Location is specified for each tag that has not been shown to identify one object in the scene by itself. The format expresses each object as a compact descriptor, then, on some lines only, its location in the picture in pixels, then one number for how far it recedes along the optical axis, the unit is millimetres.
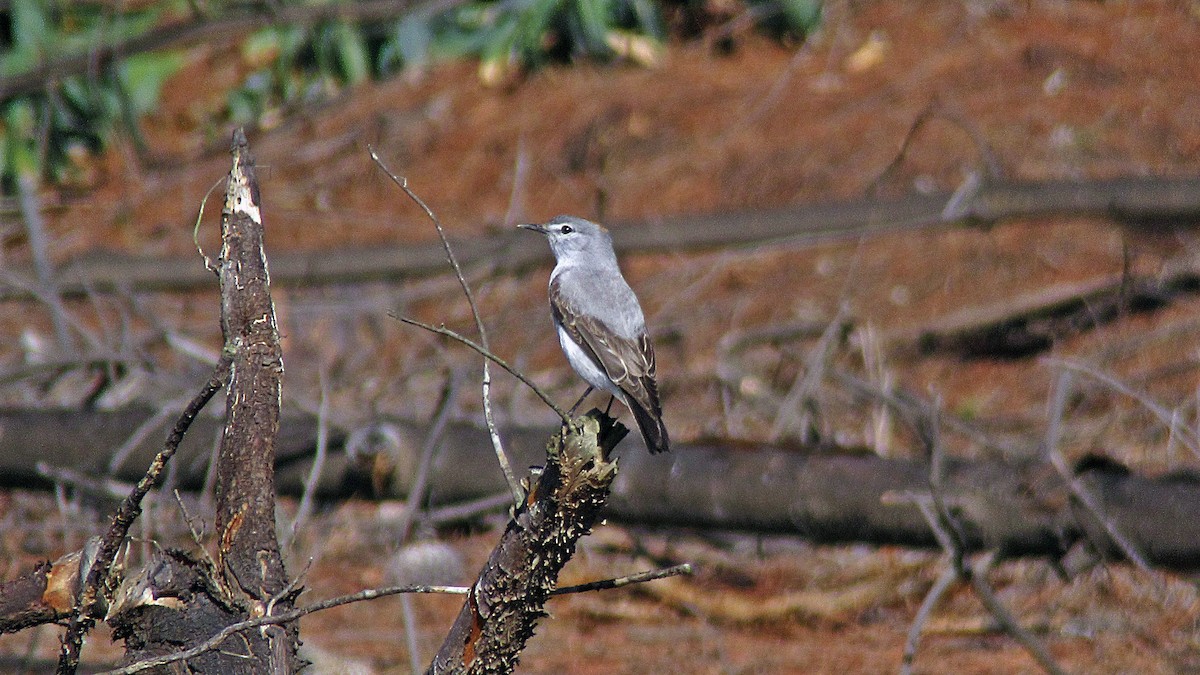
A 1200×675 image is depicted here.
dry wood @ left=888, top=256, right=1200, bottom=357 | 15758
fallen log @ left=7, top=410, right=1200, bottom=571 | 9914
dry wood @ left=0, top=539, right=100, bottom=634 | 5969
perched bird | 8617
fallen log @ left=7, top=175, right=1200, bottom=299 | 14445
